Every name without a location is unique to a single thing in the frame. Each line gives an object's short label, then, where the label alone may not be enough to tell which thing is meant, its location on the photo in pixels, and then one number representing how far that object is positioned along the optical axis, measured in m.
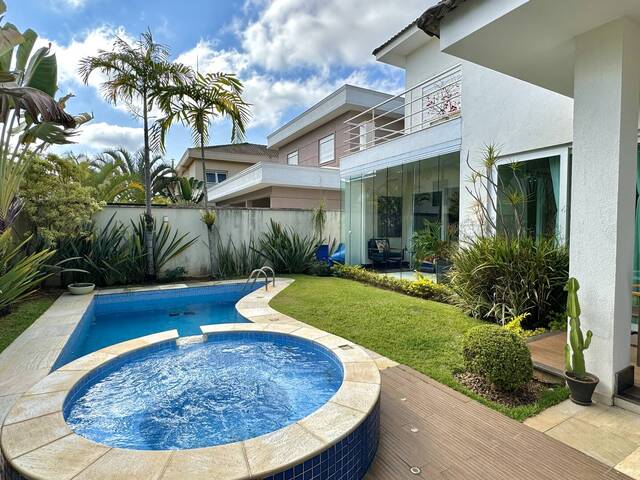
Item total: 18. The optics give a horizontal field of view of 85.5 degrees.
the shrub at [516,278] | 6.26
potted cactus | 3.65
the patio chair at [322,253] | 13.86
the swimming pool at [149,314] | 6.71
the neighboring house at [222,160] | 26.70
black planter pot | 3.63
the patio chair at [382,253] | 11.44
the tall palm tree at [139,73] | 9.72
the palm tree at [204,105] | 10.83
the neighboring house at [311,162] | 16.09
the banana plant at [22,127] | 7.39
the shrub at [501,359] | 3.78
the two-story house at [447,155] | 7.16
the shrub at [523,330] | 5.14
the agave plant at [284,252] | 13.36
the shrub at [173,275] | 11.73
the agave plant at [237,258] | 12.66
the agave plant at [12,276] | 5.79
